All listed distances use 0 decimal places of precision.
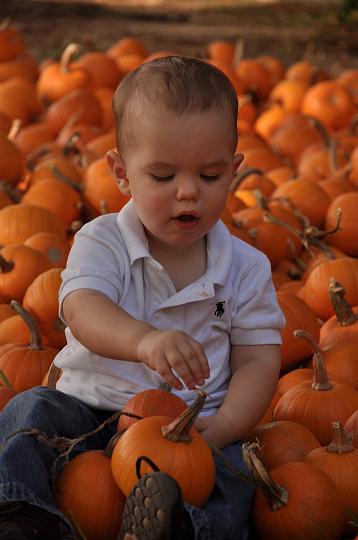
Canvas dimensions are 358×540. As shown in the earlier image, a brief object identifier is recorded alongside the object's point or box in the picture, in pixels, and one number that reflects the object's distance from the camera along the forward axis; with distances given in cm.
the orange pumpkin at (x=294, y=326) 330
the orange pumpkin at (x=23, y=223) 394
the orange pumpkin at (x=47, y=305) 333
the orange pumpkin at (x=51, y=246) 368
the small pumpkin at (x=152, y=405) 225
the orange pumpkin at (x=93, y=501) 216
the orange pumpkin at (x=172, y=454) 207
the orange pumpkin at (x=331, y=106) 621
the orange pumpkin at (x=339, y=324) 326
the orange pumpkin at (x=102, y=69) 666
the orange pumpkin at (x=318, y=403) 272
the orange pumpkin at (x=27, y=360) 299
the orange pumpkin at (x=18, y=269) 359
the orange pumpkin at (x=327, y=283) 358
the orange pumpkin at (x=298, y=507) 220
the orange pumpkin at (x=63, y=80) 637
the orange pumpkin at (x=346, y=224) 419
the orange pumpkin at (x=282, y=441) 247
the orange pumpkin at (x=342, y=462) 231
